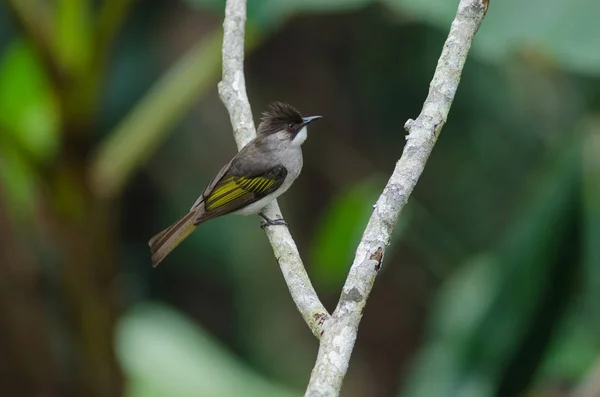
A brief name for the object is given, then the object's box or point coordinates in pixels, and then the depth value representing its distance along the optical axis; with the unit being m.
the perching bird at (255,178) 8.32
